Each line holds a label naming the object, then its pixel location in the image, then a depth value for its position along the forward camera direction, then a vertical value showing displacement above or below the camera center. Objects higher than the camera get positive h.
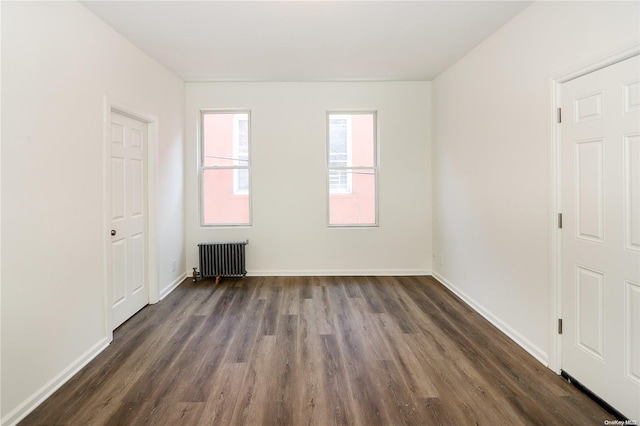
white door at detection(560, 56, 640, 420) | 1.78 -0.17
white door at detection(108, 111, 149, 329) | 2.97 -0.10
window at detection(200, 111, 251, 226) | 4.73 +0.58
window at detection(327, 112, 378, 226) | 4.77 +0.57
